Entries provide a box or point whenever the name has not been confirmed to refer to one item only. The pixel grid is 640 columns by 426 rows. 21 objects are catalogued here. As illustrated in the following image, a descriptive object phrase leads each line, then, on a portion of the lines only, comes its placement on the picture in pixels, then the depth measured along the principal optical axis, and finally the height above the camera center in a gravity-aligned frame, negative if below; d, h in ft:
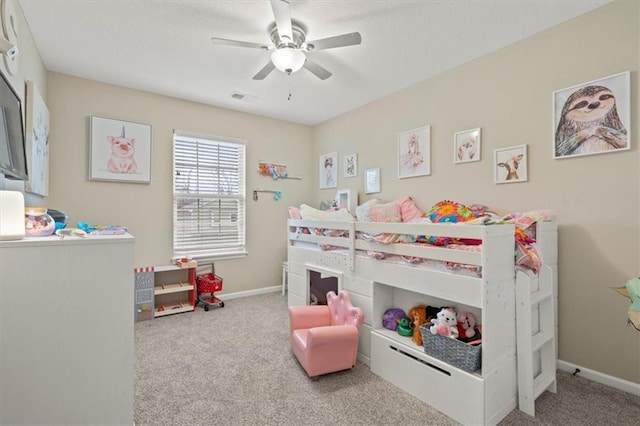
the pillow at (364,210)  10.62 +0.18
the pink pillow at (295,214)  10.85 +0.04
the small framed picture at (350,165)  13.01 +2.20
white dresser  3.47 -1.43
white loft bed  5.21 -1.98
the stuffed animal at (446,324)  5.73 -2.11
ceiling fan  6.09 +3.83
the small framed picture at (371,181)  11.96 +1.39
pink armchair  6.44 -2.77
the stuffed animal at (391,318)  7.04 -2.42
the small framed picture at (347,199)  12.87 +0.69
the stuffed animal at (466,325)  5.86 -2.17
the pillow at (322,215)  9.55 +0.00
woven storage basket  5.24 -2.47
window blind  12.17 +0.76
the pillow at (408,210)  10.07 +0.18
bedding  5.68 -0.16
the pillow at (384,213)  10.21 +0.07
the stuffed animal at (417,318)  6.34 -2.28
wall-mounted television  4.40 +1.27
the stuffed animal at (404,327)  6.71 -2.52
